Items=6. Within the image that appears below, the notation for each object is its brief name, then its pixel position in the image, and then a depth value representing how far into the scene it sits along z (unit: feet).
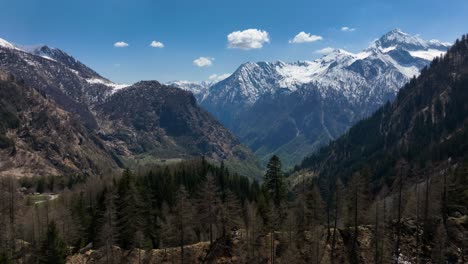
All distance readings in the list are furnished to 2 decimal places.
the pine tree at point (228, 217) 289.19
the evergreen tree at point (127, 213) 300.81
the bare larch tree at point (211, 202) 282.36
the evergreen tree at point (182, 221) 273.33
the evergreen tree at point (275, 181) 327.84
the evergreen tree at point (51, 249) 244.83
